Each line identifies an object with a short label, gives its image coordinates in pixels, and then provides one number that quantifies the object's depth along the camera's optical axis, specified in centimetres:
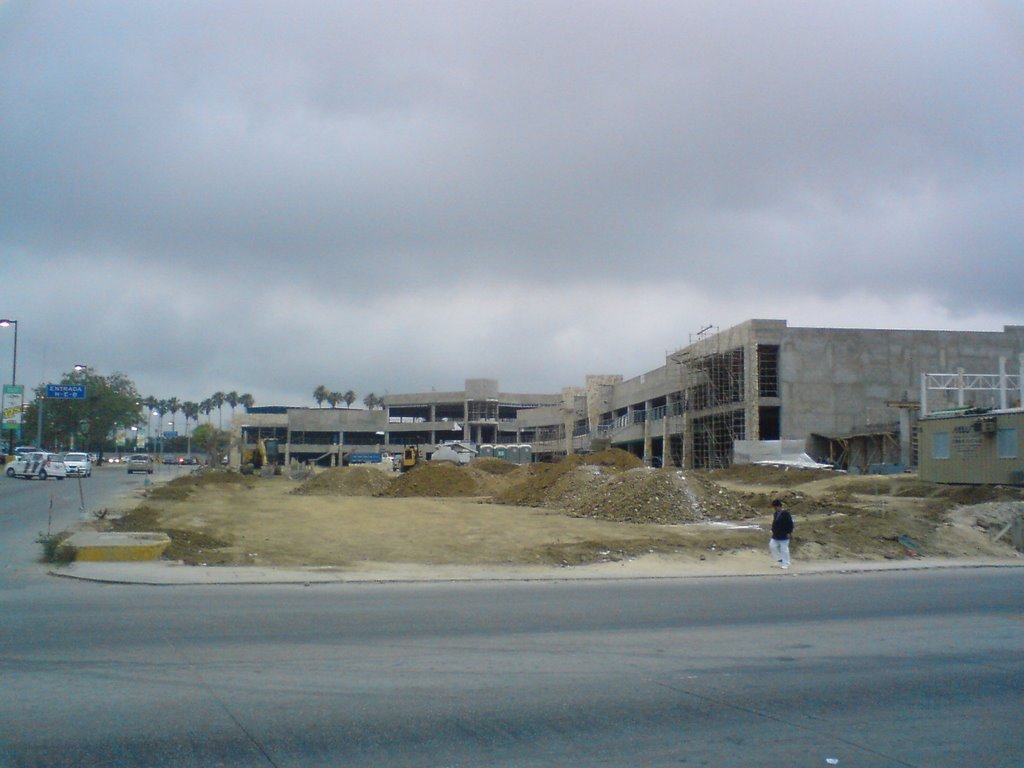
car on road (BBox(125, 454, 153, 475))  7904
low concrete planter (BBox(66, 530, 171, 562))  1923
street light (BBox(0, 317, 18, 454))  6136
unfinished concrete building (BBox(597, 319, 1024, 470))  6425
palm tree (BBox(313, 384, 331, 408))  18912
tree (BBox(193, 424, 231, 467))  8864
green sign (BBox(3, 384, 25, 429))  6694
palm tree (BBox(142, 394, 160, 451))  19538
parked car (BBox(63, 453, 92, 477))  6394
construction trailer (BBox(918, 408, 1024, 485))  3756
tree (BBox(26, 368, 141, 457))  10894
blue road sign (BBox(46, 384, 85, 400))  7624
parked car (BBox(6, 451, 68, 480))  5684
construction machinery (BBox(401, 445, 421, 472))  6109
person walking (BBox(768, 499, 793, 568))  2125
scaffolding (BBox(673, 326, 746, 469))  6700
